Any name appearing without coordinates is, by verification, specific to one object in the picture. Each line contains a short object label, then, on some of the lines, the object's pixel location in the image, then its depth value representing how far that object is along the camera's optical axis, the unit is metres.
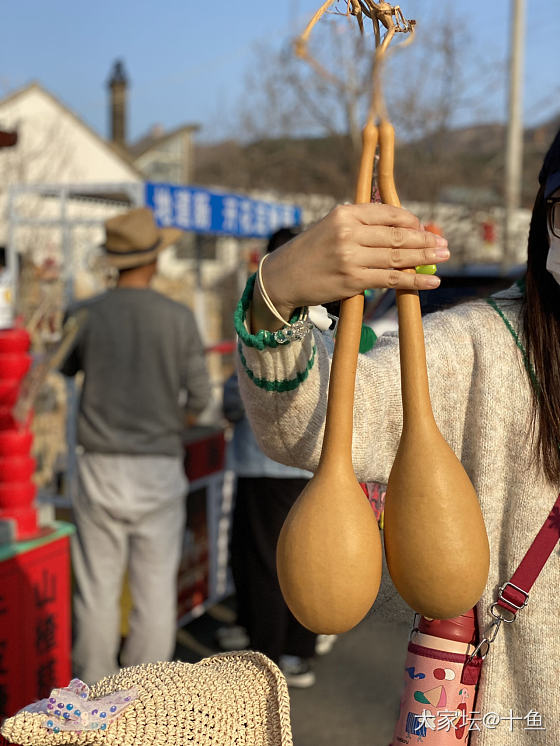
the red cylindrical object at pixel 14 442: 2.70
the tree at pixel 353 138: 10.61
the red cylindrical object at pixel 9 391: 2.71
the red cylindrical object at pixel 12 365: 2.71
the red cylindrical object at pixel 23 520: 2.63
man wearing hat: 3.15
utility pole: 9.23
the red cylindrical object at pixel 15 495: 2.64
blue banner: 5.21
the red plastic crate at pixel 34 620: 2.45
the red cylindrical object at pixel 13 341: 2.71
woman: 1.08
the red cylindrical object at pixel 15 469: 2.68
